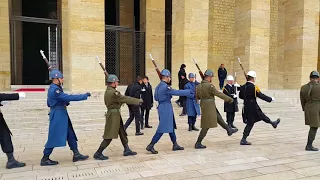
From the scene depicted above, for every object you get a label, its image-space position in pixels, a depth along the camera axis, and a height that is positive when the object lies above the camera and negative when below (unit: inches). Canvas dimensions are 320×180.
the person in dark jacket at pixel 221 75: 585.2 +4.1
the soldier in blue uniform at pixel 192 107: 310.6 -35.8
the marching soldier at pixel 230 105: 318.7 -32.9
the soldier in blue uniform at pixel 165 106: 216.7 -24.4
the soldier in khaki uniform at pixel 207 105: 232.8 -25.1
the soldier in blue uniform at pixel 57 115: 186.9 -27.7
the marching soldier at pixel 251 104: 240.5 -24.8
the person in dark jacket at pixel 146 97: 325.7 -25.0
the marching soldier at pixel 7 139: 178.1 -42.5
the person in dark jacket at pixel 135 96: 297.0 -22.5
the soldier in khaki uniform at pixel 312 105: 227.9 -24.6
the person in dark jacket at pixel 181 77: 427.1 -0.3
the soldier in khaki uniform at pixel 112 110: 198.4 -25.6
